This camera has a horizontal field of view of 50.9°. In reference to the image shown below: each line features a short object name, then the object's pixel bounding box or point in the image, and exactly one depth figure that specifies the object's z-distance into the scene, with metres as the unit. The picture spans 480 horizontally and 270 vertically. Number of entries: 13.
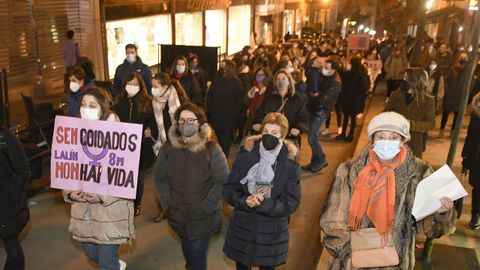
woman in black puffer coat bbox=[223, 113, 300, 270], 4.01
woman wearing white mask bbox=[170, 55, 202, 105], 8.77
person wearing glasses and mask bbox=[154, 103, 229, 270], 4.27
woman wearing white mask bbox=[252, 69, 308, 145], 6.97
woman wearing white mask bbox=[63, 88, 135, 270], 4.35
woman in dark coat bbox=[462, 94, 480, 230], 6.15
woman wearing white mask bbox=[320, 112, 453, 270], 3.25
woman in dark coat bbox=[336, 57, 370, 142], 10.80
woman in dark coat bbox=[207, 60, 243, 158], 8.02
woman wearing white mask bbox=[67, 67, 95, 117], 6.84
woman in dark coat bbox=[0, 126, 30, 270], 4.30
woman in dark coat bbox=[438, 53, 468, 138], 11.07
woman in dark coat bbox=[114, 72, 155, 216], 6.39
